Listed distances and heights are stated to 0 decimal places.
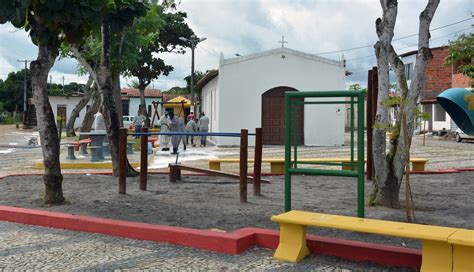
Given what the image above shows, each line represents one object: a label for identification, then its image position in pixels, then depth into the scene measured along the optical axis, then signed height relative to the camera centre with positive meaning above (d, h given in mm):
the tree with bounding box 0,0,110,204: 6828 +1222
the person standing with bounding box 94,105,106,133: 16609 +332
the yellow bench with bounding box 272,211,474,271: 4086 -807
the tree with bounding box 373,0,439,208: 7086 +600
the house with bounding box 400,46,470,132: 38219 +3906
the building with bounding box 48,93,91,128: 51312 +2929
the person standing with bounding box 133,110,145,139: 24250 +598
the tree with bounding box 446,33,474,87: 16766 +2838
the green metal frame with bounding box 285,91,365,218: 5715 -136
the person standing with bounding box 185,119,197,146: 21391 +333
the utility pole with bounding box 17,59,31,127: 59475 +3760
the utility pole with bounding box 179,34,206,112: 36262 +6418
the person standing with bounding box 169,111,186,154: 18234 +349
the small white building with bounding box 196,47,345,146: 23312 +1990
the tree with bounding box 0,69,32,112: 76000 +6182
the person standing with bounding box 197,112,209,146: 22250 +435
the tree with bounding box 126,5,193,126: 40416 +6657
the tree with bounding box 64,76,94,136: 30348 +2111
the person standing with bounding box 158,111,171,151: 18344 +383
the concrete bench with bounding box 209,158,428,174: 11789 -651
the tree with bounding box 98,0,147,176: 10195 +701
